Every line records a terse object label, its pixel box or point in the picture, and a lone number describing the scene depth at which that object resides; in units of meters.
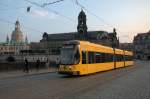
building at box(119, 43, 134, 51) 78.58
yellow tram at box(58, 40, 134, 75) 12.72
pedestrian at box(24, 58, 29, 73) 18.30
